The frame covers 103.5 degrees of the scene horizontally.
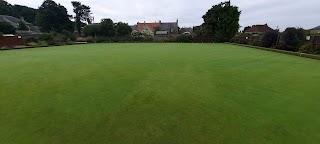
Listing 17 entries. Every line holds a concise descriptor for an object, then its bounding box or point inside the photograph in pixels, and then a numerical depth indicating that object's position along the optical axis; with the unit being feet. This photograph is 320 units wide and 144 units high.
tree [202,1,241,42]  59.60
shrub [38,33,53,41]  53.68
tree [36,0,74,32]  87.76
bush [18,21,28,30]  81.28
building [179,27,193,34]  128.31
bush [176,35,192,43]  62.29
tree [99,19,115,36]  74.20
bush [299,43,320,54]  21.88
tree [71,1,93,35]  105.32
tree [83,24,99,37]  75.36
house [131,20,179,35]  105.18
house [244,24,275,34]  80.74
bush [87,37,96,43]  65.58
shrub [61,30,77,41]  63.92
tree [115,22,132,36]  75.37
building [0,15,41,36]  77.01
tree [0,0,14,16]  98.79
